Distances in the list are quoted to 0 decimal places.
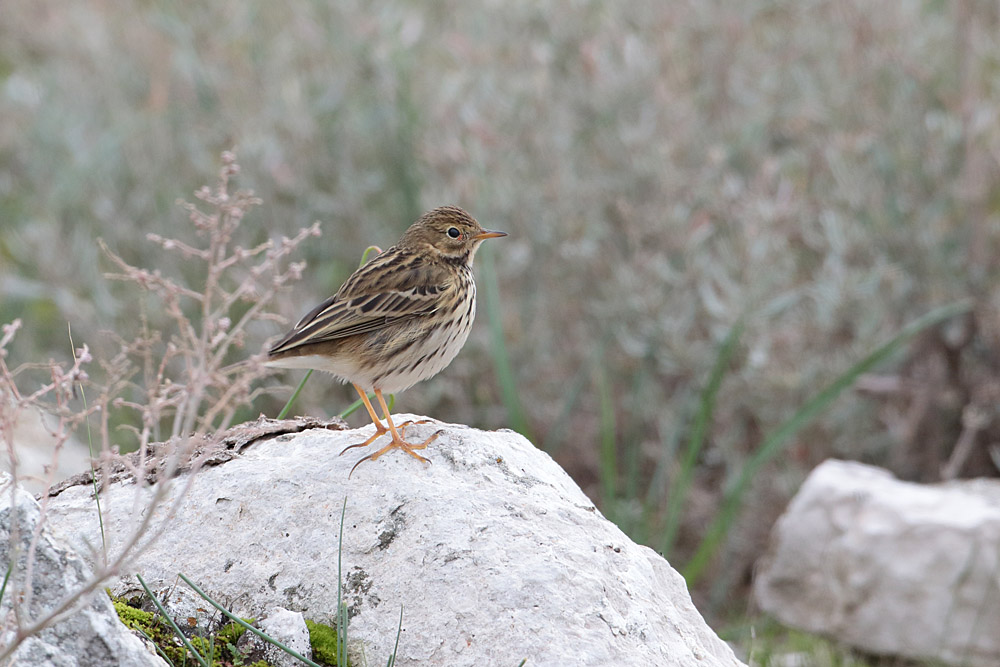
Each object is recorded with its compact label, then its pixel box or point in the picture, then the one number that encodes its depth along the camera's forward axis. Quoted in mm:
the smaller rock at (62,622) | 5687
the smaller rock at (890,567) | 11906
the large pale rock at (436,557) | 6504
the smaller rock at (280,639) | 6348
